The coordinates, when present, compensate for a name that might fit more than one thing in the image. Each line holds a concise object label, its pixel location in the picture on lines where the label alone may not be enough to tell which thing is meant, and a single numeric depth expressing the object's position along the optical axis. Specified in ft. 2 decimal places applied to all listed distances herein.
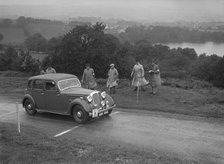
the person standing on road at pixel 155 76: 54.54
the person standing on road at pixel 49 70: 59.66
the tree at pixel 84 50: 138.92
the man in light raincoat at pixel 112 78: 56.73
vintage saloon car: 41.34
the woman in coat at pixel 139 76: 55.72
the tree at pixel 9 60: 171.01
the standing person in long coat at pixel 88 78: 56.29
